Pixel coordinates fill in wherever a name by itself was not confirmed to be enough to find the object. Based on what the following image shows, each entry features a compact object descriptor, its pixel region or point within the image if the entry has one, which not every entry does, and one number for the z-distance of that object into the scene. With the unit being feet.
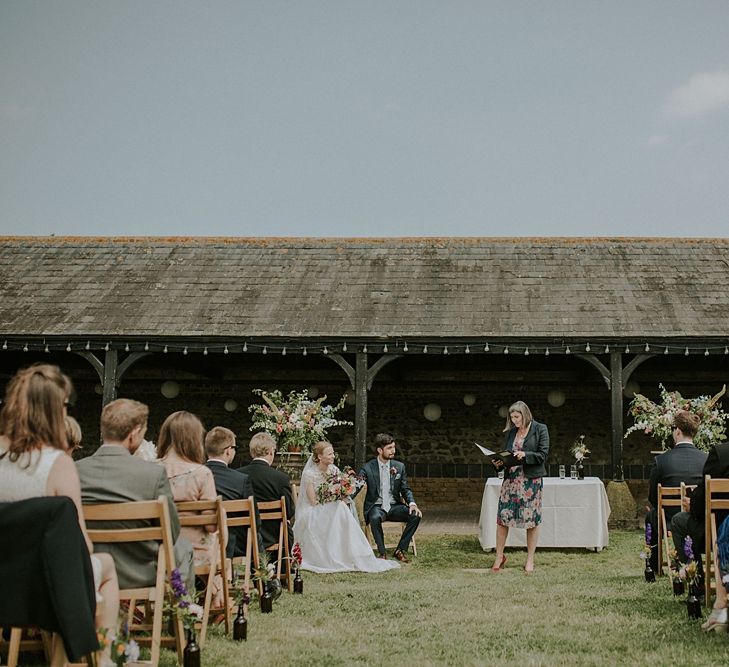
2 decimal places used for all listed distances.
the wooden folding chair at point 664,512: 19.03
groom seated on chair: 26.12
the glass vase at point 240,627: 13.87
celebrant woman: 23.09
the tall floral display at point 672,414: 31.22
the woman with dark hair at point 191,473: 14.42
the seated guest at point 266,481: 20.26
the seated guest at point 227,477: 17.39
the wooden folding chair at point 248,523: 15.99
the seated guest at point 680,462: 19.71
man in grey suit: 11.55
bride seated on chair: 23.73
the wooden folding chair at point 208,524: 13.46
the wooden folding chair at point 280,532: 19.57
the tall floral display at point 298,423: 32.17
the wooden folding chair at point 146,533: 10.97
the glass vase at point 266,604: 16.61
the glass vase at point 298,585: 19.19
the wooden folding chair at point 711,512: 14.83
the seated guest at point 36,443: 9.50
